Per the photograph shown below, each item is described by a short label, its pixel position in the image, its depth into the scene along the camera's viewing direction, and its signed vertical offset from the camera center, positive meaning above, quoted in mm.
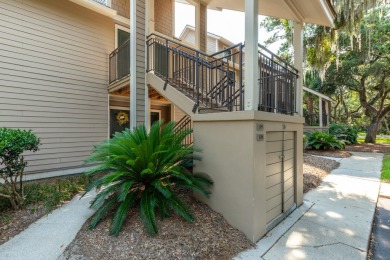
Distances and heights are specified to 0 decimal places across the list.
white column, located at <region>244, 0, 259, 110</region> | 2939 +1034
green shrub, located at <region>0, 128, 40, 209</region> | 3295 -387
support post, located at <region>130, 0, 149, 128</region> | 5066 +1545
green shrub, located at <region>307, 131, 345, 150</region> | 10852 -632
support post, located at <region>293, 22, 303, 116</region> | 4562 +1460
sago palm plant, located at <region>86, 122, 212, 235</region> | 2904 -667
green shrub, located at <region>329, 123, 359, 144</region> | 14883 -204
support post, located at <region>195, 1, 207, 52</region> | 7457 +3497
